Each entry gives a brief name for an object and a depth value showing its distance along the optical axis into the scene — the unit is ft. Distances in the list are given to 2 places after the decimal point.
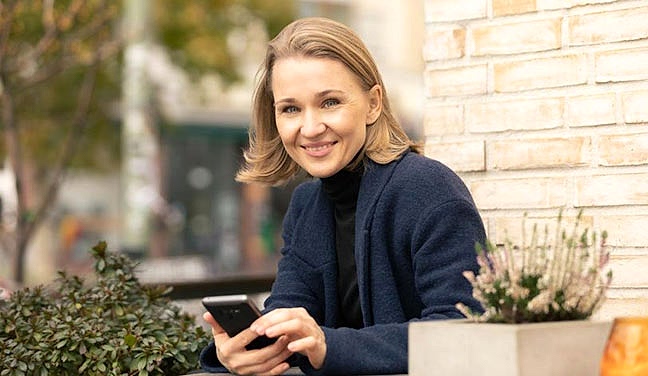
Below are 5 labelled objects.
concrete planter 8.41
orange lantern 8.33
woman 10.34
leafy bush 12.42
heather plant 8.86
